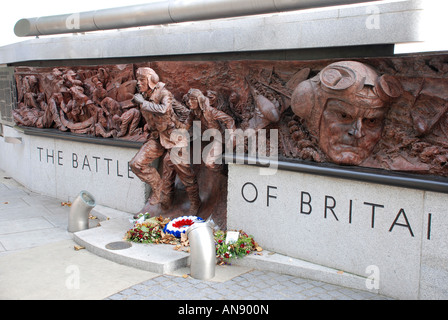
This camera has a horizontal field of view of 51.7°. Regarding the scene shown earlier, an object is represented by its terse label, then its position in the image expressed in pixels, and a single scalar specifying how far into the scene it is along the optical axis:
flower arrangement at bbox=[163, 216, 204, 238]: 7.58
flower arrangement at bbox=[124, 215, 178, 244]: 7.52
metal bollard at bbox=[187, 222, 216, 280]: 6.32
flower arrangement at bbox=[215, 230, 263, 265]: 6.89
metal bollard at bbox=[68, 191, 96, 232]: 8.58
